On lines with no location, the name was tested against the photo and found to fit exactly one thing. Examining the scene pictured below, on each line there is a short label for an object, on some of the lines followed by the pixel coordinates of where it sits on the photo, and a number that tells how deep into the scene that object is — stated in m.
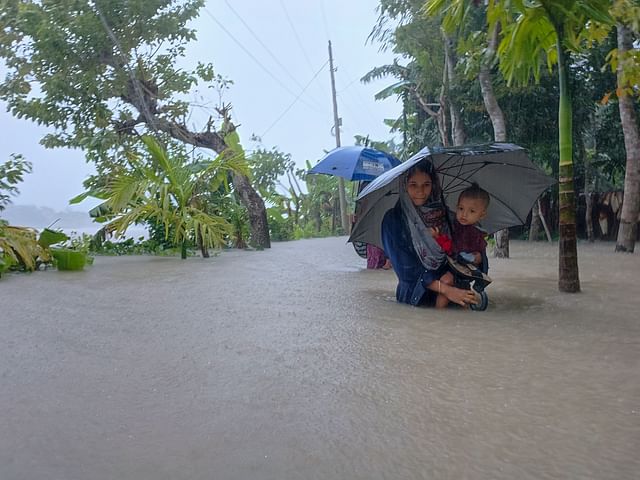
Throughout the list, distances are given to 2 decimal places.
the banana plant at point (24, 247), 7.23
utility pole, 25.64
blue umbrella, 8.16
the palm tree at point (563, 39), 5.01
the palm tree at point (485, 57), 5.40
